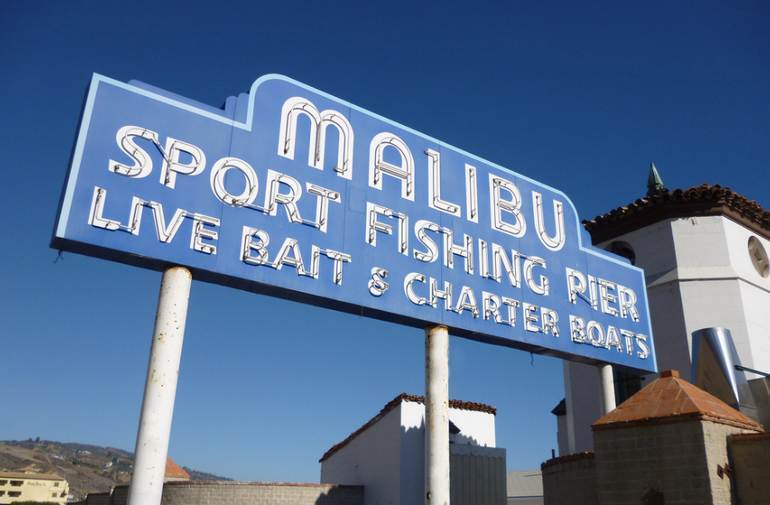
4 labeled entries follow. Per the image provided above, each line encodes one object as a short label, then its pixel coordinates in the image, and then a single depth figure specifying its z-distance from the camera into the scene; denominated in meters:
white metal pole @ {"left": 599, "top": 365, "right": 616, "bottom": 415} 16.62
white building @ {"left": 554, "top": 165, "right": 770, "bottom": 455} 19.98
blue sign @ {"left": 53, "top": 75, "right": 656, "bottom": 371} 10.62
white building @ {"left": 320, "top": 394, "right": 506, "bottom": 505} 17.84
